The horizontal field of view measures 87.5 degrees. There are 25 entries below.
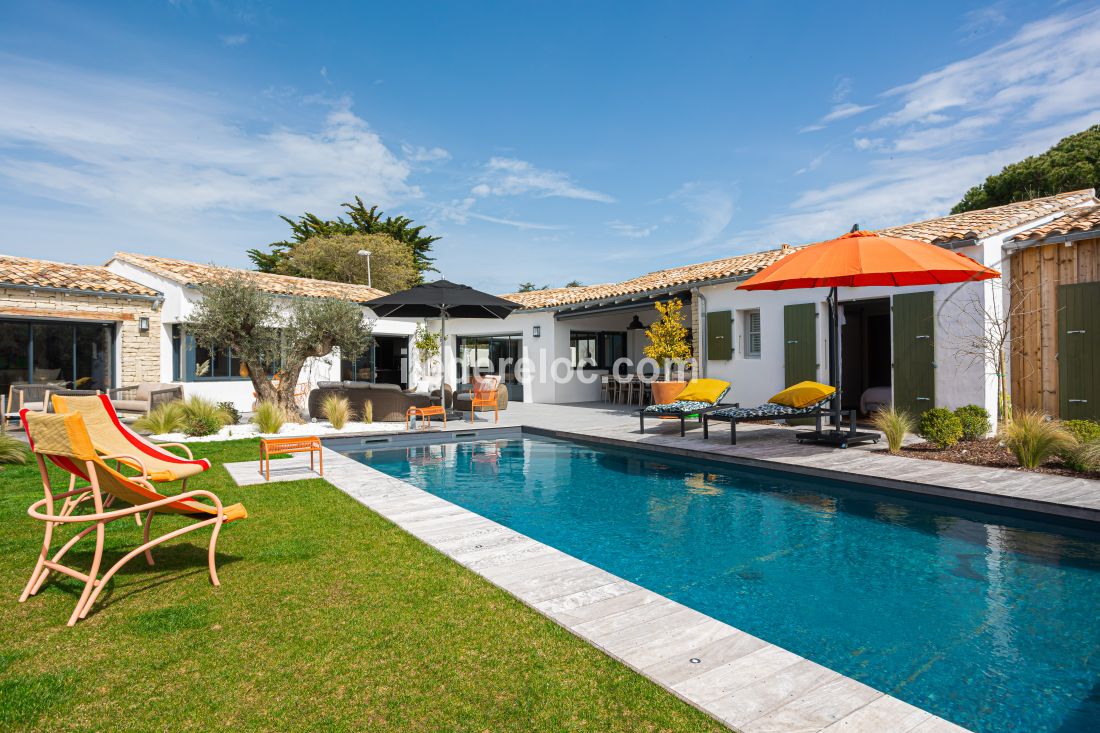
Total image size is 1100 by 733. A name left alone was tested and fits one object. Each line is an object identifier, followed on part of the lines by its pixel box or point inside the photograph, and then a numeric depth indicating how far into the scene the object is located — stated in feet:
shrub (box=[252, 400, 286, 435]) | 33.45
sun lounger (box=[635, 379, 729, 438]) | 30.86
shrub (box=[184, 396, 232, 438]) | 32.50
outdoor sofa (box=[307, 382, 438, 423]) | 38.73
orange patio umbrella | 20.72
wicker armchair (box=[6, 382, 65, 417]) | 34.45
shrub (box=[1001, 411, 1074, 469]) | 20.40
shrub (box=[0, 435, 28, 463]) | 24.63
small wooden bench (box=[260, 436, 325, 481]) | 21.28
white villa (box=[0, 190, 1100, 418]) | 27.96
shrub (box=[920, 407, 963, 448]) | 24.57
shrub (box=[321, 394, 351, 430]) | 35.35
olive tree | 36.06
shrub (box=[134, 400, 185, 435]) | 32.63
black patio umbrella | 35.19
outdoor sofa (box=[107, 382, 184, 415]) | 36.68
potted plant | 40.64
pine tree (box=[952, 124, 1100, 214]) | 66.18
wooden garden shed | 25.94
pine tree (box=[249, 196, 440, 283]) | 109.91
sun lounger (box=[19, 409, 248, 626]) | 9.86
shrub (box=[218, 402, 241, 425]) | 37.60
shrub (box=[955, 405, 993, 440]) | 25.99
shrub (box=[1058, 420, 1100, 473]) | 19.25
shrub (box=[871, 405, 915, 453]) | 24.77
